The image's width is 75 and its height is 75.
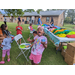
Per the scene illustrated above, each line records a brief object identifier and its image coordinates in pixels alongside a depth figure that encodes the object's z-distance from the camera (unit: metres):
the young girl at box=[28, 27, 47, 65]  1.90
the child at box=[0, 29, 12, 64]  2.52
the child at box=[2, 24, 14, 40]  2.49
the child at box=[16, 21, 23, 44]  4.05
